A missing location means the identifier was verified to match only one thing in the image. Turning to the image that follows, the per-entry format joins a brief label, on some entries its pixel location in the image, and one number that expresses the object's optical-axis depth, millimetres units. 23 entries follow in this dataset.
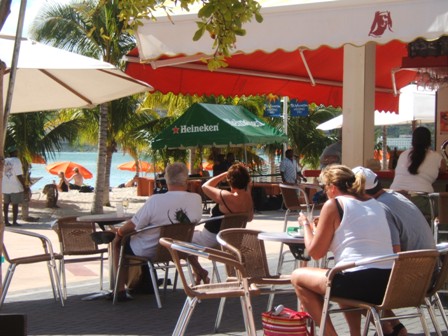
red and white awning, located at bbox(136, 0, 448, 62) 8854
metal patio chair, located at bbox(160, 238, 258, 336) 7518
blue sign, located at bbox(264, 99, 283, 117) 38891
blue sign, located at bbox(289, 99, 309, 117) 37857
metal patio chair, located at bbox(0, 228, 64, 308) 11030
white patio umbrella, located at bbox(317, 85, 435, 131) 23157
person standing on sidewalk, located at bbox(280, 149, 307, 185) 32130
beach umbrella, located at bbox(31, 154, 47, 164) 29608
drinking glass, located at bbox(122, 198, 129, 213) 12533
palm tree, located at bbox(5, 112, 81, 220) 29091
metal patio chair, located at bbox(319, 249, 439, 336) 7066
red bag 7350
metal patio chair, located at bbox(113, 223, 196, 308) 10948
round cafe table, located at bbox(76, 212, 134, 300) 11754
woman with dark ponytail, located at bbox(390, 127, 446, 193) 11744
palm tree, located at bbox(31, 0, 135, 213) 31117
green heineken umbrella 31220
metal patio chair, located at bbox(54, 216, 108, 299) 12312
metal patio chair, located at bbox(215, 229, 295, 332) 9102
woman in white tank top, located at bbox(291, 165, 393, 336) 7423
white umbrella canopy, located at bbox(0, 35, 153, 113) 11558
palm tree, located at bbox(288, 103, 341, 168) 47099
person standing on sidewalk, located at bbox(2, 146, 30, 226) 24904
